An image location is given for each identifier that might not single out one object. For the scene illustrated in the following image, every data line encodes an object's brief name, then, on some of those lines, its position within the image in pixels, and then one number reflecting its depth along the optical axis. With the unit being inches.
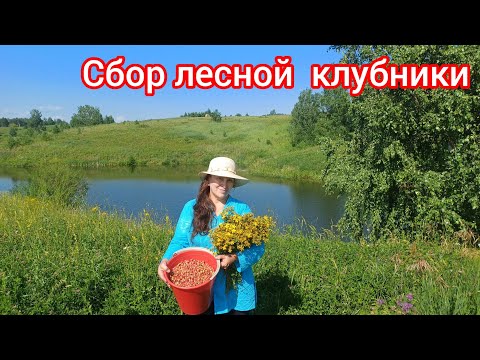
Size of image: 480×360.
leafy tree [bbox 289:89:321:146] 1576.8
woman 118.0
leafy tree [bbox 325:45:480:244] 324.8
